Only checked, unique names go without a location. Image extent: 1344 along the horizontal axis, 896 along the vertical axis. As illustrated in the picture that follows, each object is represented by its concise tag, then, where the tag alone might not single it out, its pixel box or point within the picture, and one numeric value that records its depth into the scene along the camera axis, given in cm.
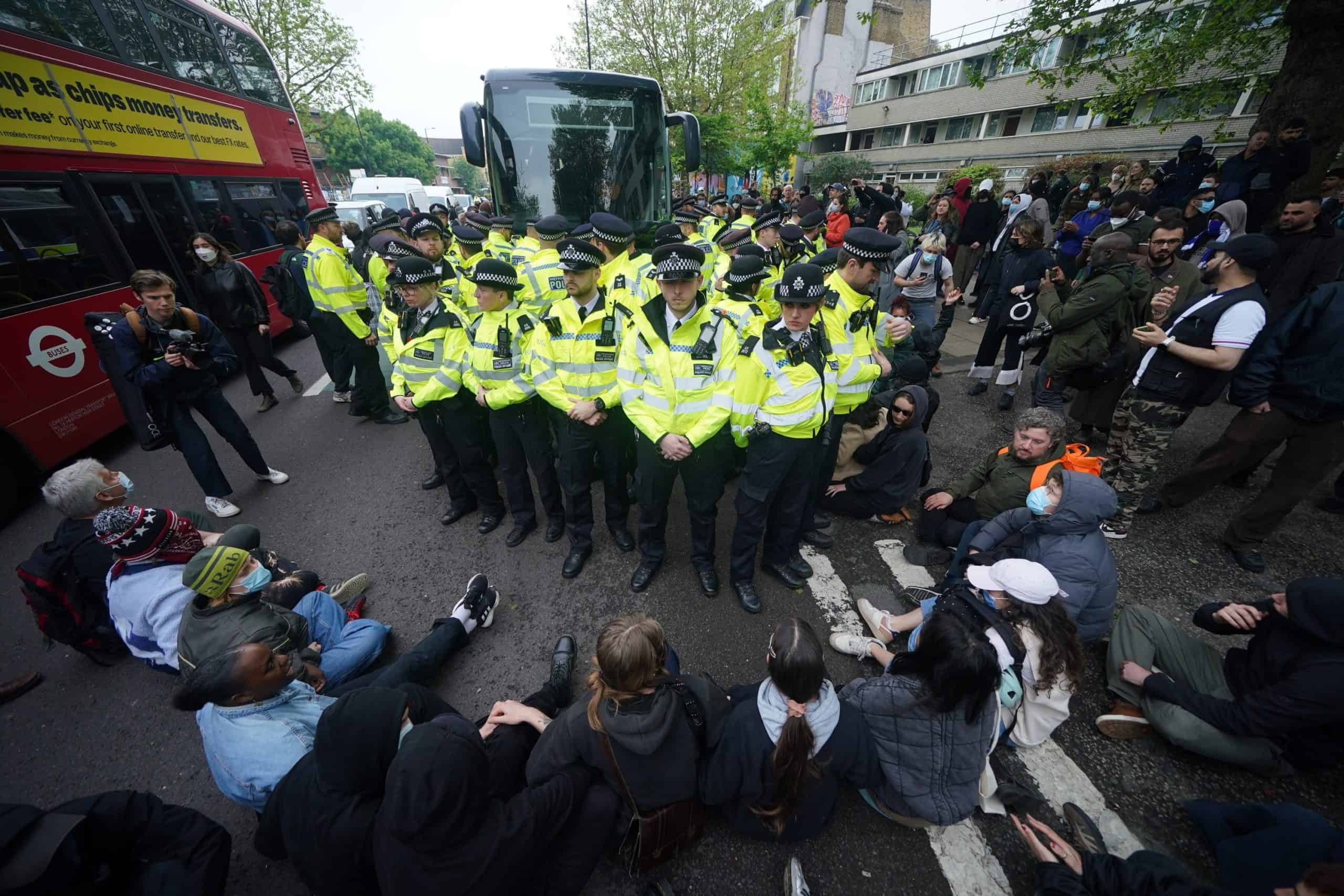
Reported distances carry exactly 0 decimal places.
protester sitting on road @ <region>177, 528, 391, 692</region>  220
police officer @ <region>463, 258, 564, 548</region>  345
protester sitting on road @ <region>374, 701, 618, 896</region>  142
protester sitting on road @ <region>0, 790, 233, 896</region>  130
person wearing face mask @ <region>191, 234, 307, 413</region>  566
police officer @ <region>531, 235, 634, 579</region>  324
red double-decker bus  446
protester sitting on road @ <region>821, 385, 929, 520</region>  378
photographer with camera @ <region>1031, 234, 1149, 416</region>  442
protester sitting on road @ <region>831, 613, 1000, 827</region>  182
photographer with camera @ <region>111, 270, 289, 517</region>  385
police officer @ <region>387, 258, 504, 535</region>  363
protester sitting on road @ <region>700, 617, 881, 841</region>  169
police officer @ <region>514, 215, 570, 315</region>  467
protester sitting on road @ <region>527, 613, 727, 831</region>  171
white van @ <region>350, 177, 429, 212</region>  1891
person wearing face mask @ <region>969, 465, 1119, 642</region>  252
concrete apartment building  2119
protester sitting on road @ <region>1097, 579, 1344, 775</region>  195
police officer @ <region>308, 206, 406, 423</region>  532
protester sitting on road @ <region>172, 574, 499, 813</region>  184
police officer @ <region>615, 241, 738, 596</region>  285
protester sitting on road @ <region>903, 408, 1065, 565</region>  327
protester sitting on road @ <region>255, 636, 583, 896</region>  160
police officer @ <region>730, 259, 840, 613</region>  282
